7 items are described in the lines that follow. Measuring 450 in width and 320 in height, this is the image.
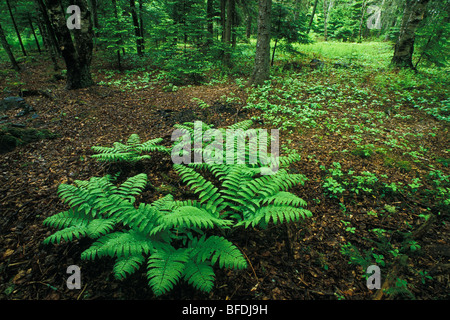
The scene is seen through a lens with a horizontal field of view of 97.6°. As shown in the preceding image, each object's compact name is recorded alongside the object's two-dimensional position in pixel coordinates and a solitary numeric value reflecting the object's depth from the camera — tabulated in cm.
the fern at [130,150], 364
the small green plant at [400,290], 194
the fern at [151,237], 199
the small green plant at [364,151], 429
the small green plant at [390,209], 308
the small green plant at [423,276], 218
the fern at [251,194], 238
